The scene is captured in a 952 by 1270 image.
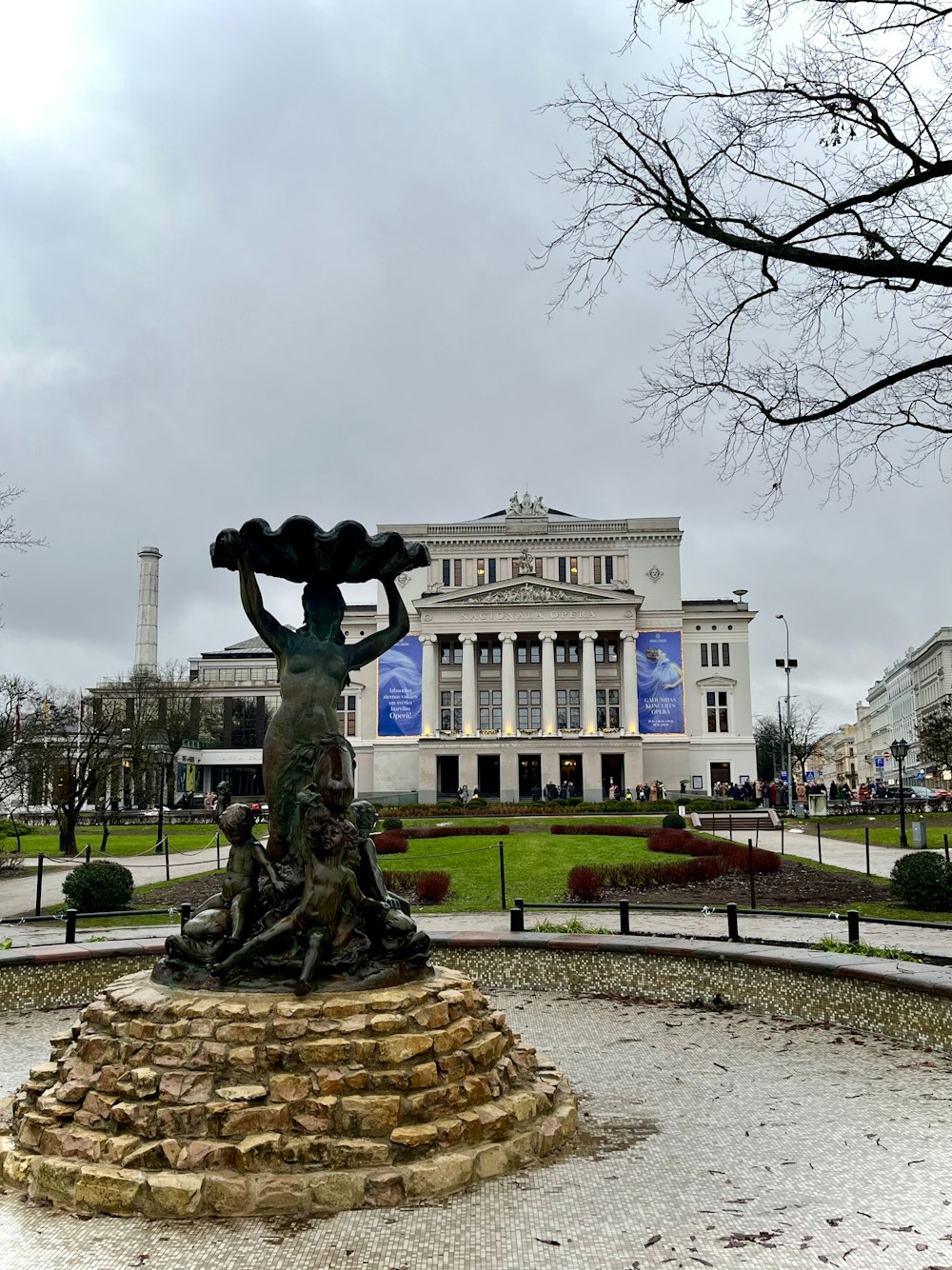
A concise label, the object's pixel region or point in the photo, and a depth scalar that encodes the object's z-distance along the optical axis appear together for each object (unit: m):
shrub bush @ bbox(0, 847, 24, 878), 31.03
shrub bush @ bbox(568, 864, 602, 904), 19.78
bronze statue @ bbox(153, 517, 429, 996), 6.74
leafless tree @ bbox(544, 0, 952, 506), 11.79
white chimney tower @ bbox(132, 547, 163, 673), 99.88
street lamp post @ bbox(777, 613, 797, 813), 65.53
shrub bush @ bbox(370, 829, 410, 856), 31.86
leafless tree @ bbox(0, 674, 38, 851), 33.09
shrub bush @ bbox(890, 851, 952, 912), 18.27
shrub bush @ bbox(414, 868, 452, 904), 19.73
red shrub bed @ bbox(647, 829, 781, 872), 25.98
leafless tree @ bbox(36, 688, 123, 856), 36.19
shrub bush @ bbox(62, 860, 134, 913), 18.31
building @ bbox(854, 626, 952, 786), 116.44
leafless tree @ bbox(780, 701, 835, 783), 97.72
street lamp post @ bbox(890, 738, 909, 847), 34.94
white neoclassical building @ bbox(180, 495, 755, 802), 77.50
